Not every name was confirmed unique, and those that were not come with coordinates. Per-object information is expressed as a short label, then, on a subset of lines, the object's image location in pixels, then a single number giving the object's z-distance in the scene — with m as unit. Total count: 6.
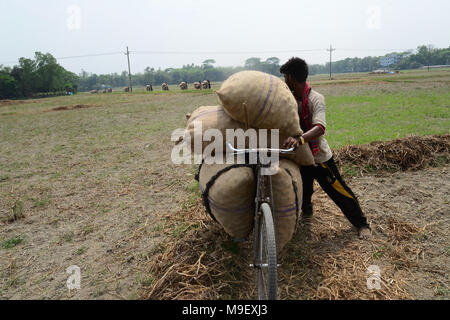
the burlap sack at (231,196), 2.60
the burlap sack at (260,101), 2.63
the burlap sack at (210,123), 2.87
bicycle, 2.40
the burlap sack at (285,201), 2.65
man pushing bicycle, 3.02
